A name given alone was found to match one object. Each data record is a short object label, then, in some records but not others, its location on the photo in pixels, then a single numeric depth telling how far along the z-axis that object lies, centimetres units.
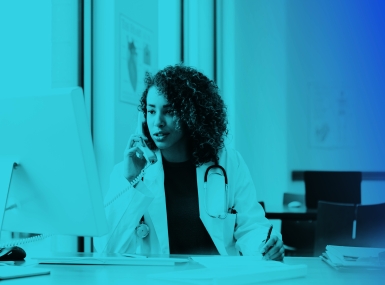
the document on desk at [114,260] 136
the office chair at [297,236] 366
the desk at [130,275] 113
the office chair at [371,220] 275
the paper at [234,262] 125
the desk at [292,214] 303
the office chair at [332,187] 347
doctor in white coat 177
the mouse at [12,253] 144
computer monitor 107
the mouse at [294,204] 354
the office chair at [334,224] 280
